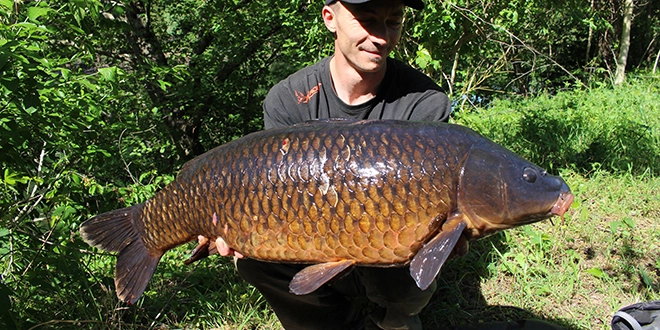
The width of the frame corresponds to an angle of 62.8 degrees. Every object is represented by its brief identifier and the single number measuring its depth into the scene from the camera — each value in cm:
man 182
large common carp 133
